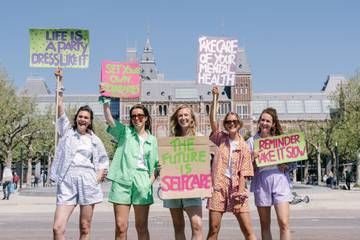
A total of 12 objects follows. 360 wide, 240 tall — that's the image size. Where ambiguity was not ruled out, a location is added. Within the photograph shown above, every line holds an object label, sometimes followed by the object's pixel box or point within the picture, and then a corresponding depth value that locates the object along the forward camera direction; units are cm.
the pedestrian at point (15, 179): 4353
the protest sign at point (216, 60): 835
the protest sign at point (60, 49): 855
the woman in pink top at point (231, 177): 656
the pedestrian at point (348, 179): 3975
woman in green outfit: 647
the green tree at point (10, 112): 3887
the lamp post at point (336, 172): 4369
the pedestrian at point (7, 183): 2714
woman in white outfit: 653
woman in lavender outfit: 684
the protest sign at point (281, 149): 704
